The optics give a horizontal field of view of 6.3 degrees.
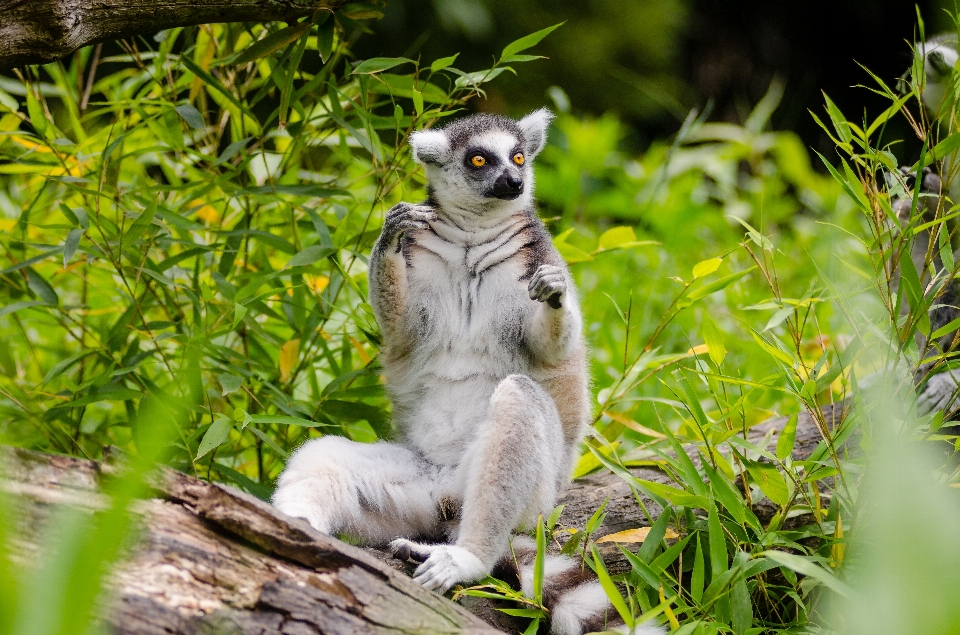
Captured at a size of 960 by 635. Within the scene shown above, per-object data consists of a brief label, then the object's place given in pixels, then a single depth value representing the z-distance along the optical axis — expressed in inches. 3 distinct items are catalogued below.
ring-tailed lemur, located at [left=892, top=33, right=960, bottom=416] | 283.1
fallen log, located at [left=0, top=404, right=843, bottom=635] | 268.6
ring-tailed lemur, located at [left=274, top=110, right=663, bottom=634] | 276.1
